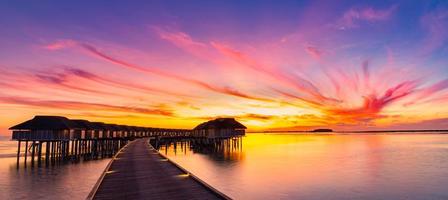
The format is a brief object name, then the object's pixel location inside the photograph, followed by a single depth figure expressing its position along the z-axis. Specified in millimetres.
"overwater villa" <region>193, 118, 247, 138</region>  68562
